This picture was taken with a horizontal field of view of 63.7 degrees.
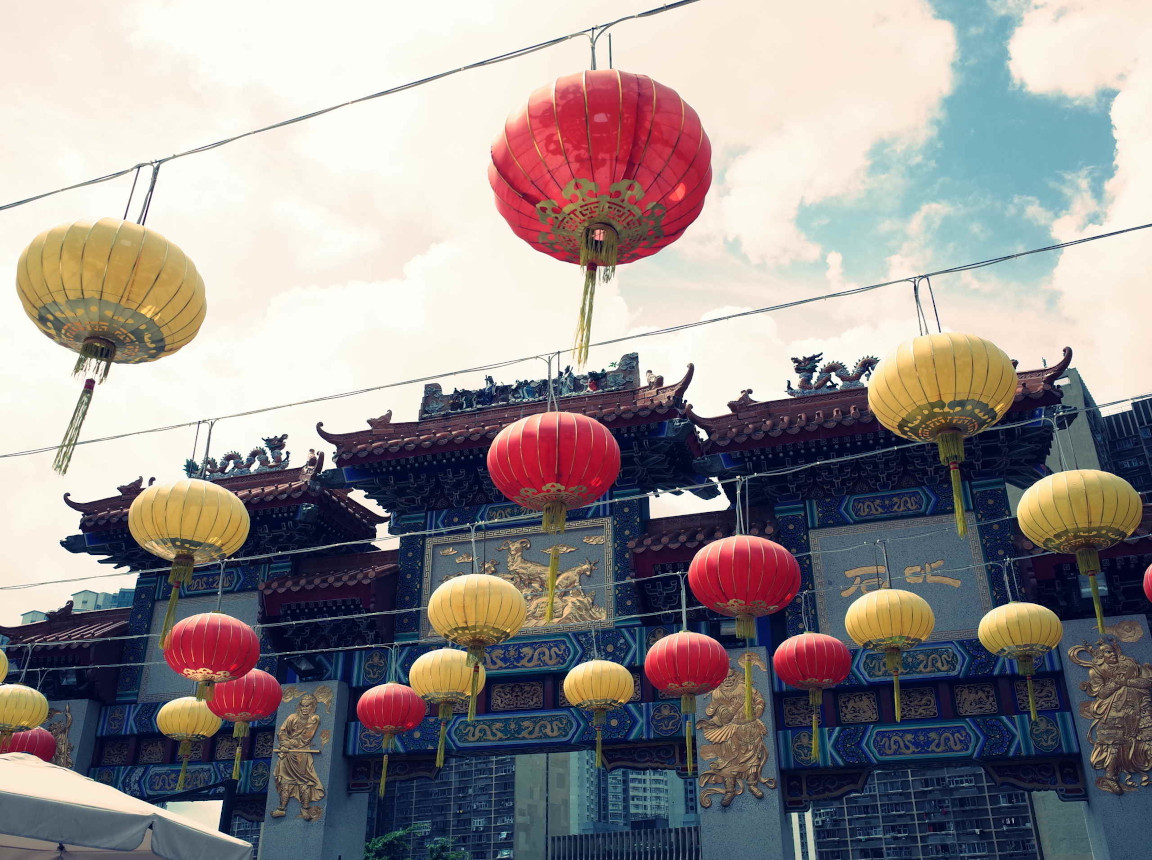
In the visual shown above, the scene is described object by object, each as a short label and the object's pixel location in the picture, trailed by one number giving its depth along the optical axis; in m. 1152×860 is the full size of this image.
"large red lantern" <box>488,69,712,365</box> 4.94
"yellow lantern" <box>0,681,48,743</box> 11.31
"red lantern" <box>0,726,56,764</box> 12.57
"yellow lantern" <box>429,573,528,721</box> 9.60
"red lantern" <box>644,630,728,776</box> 10.19
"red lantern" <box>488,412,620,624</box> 7.47
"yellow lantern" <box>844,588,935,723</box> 9.73
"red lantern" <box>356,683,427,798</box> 11.62
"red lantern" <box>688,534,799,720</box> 9.03
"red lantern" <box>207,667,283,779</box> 11.50
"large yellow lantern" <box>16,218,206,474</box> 5.36
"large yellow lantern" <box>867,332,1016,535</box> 6.48
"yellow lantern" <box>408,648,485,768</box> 10.97
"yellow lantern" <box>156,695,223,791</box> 11.89
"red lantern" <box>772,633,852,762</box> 10.38
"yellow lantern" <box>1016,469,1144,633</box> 7.75
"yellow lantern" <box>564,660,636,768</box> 10.93
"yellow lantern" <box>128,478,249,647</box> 8.20
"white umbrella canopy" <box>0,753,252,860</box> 5.38
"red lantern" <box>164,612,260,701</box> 10.18
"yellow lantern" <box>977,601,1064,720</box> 9.82
